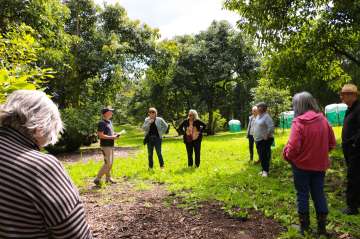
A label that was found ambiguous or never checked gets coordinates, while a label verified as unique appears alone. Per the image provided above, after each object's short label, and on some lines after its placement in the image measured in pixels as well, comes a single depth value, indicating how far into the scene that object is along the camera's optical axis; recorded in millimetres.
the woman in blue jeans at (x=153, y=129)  11805
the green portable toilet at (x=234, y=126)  45031
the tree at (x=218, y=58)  31891
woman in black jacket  11977
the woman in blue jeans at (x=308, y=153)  5230
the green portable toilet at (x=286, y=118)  31059
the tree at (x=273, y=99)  30547
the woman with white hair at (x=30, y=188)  1936
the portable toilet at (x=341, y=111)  36688
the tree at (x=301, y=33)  10406
